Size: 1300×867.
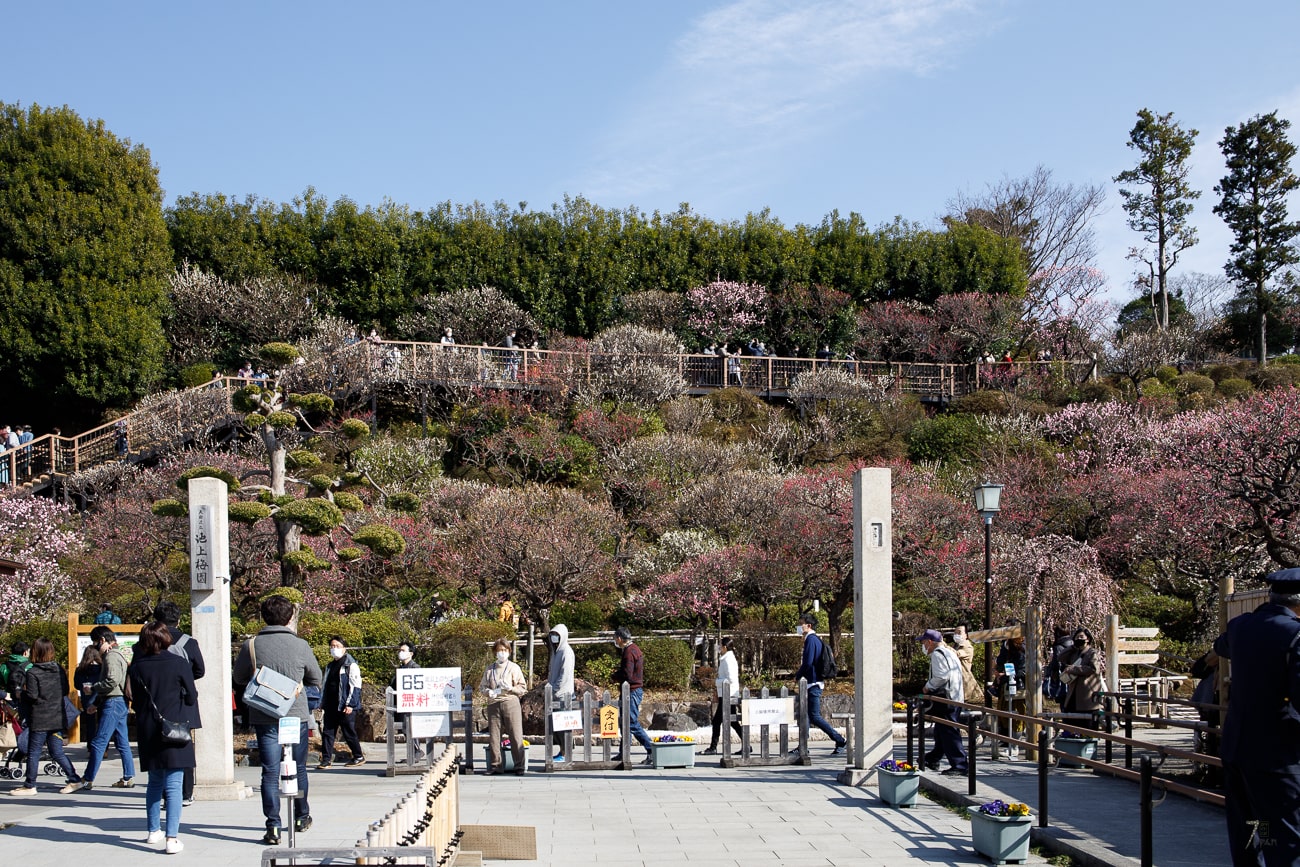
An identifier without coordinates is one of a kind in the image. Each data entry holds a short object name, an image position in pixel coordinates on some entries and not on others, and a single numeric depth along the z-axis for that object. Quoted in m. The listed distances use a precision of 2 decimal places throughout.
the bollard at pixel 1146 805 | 7.05
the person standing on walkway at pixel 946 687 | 12.26
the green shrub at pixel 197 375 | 33.22
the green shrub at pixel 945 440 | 31.75
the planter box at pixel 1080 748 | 13.24
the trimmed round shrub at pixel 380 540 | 15.24
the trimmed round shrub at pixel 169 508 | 15.06
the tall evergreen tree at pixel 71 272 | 30.91
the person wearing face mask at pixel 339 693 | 13.39
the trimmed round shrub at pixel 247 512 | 14.82
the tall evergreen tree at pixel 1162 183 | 47.00
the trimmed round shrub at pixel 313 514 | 15.02
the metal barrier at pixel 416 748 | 12.78
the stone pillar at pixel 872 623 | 12.12
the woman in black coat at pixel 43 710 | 11.37
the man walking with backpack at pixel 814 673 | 13.91
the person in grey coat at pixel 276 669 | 8.45
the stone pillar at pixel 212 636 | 10.54
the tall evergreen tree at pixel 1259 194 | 43.56
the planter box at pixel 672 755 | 13.54
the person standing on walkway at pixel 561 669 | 13.83
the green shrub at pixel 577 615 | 22.56
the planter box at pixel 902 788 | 10.73
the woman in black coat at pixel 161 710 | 8.23
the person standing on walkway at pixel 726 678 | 14.29
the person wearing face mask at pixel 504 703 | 13.27
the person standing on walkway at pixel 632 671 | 14.12
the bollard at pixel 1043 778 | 8.96
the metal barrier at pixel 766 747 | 13.59
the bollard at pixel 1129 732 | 10.76
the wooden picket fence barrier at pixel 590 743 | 13.31
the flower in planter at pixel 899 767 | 10.83
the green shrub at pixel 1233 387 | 35.97
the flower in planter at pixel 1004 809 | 8.27
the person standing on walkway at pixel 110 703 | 11.26
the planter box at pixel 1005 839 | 8.27
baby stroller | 12.35
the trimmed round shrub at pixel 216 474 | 15.07
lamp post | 17.56
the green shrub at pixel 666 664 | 20.12
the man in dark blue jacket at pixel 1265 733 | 5.81
